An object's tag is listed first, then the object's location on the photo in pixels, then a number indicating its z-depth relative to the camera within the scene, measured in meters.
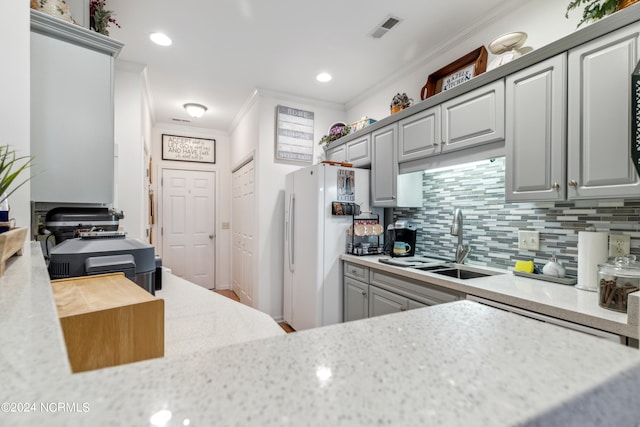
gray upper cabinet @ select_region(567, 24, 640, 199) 1.29
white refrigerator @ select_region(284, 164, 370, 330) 2.74
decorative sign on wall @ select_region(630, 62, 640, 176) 1.23
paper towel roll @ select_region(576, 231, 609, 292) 1.41
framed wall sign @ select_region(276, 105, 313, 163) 3.48
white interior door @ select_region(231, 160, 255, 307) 3.81
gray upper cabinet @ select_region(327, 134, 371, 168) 2.95
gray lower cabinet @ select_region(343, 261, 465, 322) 1.90
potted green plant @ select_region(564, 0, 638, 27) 1.35
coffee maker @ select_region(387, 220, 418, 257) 2.62
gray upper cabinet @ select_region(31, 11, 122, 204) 1.63
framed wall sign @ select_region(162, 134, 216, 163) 4.69
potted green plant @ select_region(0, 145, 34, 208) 0.72
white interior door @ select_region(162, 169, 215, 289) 4.71
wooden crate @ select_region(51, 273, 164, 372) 0.47
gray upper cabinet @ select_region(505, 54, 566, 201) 1.52
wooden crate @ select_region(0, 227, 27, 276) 0.63
